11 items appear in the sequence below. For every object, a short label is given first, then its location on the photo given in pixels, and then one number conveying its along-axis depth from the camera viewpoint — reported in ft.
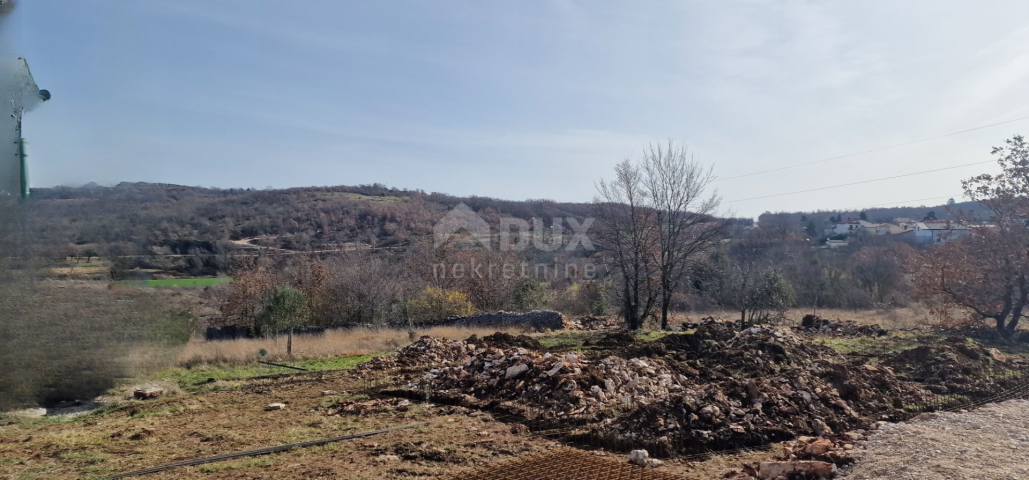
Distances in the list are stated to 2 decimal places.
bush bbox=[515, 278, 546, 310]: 92.07
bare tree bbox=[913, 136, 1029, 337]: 55.52
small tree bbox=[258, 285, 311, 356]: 55.26
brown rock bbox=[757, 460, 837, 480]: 17.63
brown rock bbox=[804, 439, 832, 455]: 19.17
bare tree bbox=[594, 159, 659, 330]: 71.61
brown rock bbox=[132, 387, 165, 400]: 35.32
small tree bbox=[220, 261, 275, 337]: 82.33
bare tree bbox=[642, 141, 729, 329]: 70.28
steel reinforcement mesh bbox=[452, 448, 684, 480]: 19.04
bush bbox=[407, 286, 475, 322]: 85.81
